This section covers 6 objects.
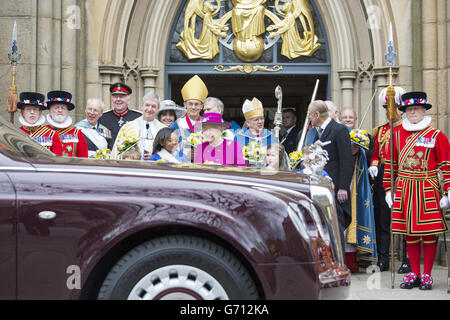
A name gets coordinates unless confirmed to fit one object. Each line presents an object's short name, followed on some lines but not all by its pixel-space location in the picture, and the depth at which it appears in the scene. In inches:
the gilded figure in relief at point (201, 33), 430.0
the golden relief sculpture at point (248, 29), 428.1
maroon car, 142.7
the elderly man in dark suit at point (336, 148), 313.3
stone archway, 407.8
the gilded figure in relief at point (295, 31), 428.8
